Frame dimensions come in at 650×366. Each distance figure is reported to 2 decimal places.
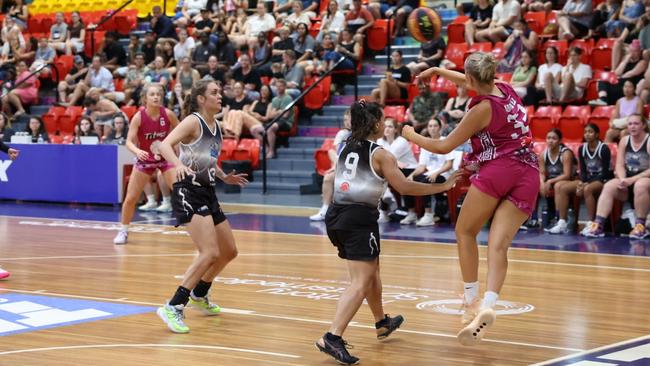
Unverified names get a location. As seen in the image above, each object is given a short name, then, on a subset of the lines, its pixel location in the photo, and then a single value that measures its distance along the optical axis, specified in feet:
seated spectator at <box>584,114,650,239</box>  44.45
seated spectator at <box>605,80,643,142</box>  49.44
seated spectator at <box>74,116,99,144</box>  63.57
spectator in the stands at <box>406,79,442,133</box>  56.08
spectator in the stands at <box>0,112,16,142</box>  68.64
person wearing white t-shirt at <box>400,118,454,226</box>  49.21
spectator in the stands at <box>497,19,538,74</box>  57.82
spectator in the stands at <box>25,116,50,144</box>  65.41
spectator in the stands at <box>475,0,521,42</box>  60.85
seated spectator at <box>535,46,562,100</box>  55.26
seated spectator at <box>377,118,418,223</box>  51.29
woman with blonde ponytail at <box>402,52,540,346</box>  23.17
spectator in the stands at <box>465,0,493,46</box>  62.75
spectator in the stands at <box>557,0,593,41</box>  58.80
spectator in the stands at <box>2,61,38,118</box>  77.55
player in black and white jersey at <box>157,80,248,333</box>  25.70
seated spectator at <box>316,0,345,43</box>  69.05
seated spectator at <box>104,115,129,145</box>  60.49
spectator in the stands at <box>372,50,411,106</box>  61.26
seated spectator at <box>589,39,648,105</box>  53.21
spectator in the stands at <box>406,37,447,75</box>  62.13
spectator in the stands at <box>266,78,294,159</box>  64.28
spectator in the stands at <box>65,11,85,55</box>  83.05
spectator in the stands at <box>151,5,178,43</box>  78.33
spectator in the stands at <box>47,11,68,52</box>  83.87
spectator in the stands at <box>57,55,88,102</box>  77.00
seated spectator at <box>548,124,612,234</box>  46.06
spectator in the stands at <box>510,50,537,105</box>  55.83
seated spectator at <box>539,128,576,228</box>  46.98
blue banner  60.29
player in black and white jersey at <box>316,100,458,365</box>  22.61
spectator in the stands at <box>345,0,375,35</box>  67.97
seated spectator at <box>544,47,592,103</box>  54.60
